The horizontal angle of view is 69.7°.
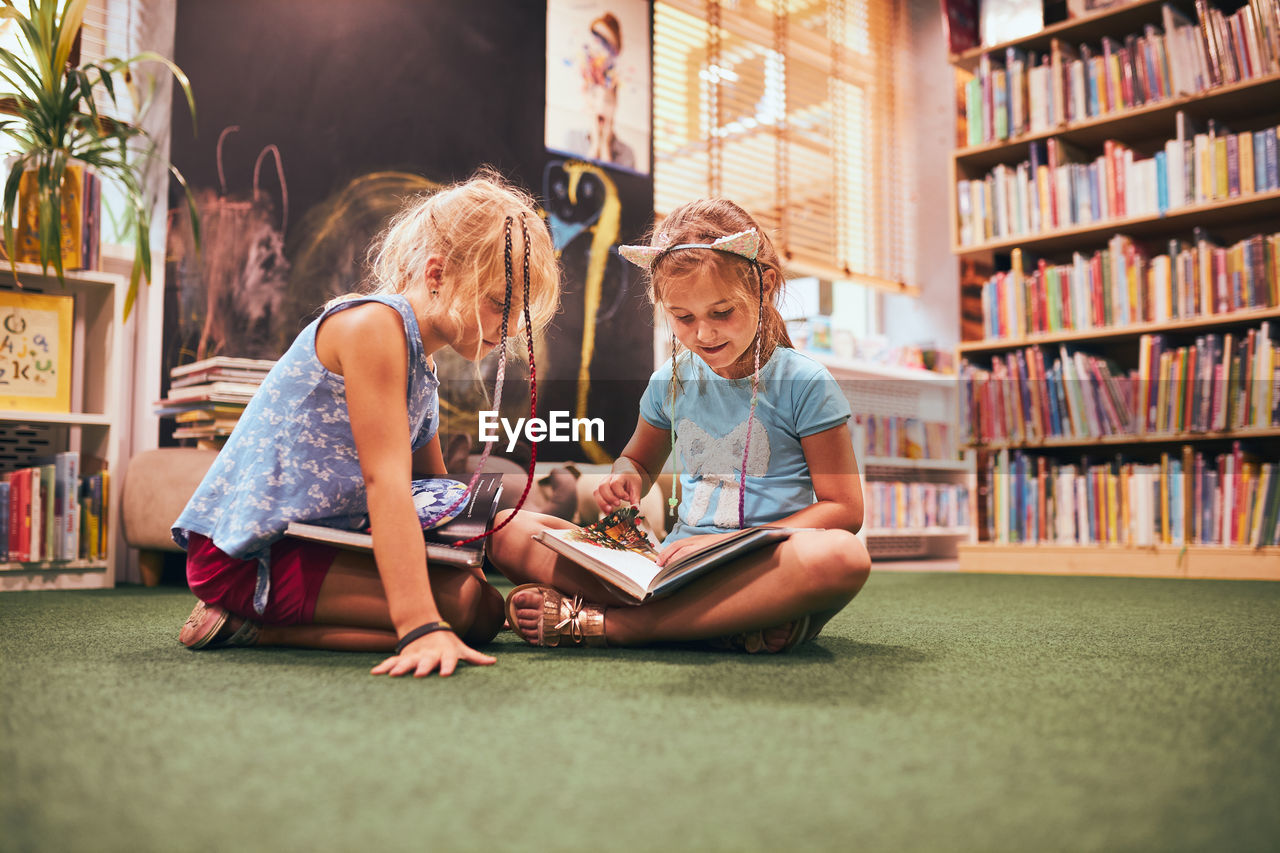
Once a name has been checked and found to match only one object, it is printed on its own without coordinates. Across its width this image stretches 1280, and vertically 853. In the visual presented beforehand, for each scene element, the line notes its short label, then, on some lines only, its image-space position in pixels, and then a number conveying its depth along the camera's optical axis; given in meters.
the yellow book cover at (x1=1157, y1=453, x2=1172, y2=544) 2.83
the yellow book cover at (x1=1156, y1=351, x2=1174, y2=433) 2.85
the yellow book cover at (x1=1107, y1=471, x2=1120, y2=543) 2.94
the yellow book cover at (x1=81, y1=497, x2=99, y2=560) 2.24
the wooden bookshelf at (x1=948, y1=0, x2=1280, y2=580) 2.75
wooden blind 4.06
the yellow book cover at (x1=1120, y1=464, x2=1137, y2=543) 2.91
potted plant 2.05
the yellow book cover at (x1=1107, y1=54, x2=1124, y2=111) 3.03
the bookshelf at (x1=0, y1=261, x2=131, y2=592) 2.22
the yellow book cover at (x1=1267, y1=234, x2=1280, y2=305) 2.69
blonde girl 1.08
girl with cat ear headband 1.12
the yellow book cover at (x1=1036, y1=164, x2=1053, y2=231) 3.20
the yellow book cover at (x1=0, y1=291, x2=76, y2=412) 2.21
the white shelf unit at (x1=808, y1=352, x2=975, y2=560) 4.14
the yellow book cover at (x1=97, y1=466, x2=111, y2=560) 2.26
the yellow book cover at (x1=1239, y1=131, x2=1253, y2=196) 2.75
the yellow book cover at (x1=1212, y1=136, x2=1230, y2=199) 2.80
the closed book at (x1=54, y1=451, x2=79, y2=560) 2.19
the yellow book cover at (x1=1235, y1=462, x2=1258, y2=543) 2.66
